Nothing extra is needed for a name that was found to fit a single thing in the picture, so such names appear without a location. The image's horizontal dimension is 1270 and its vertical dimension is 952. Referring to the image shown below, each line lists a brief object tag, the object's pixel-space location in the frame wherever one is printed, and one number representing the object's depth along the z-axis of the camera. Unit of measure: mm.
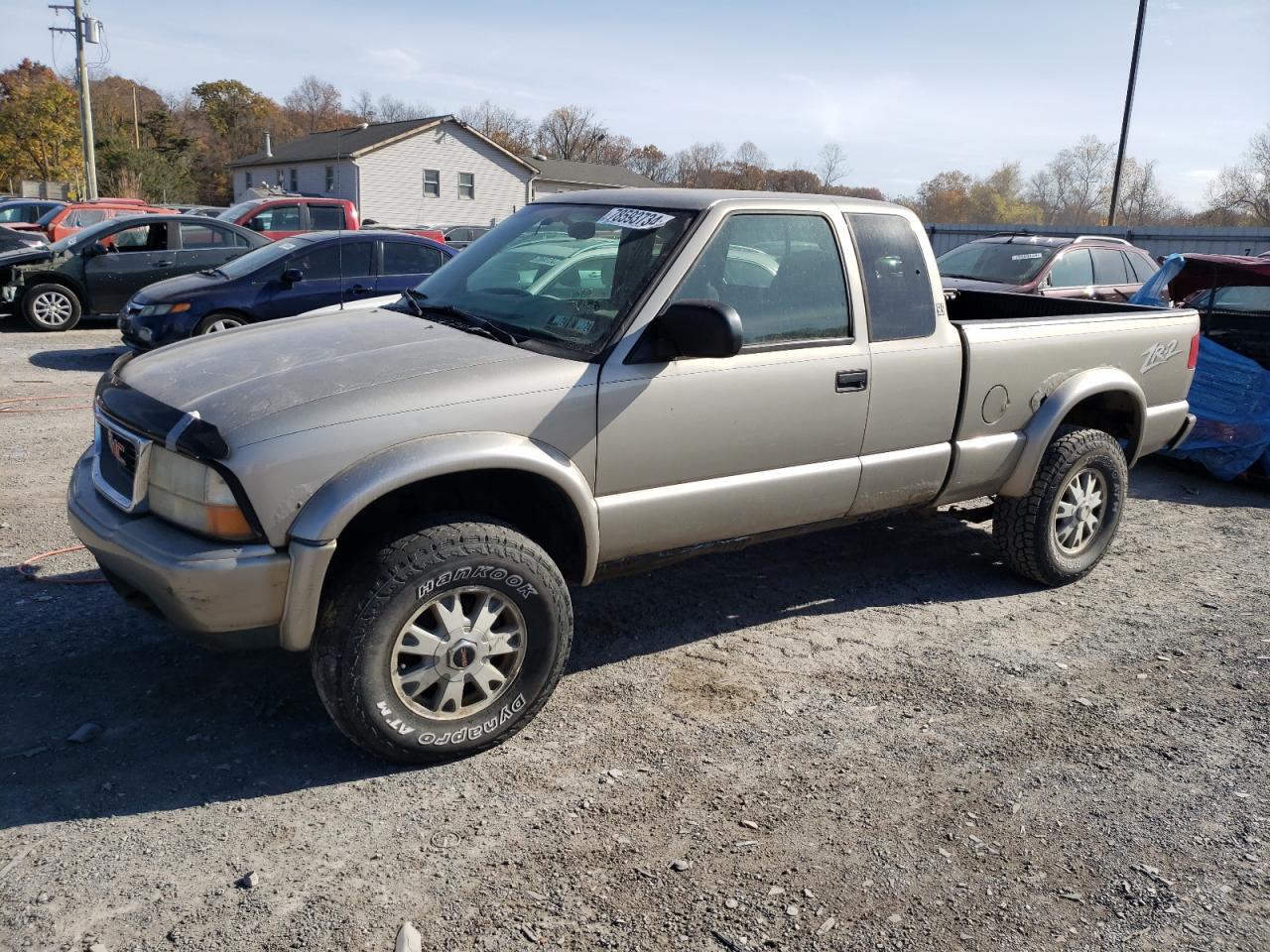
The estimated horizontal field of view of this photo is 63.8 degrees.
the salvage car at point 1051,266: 12055
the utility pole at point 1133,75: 27252
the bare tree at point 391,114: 89612
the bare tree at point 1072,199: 61875
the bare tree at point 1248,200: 49891
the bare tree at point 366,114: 86288
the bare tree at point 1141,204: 61812
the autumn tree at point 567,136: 85062
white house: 42656
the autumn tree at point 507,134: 82062
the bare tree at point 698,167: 87312
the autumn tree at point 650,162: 92769
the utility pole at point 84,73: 31047
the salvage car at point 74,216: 18953
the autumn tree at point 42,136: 47906
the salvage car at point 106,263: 13133
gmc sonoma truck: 3195
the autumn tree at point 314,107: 86875
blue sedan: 10195
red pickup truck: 16781
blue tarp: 7922
